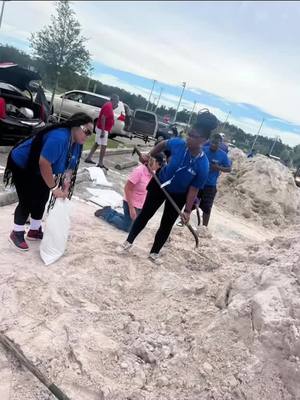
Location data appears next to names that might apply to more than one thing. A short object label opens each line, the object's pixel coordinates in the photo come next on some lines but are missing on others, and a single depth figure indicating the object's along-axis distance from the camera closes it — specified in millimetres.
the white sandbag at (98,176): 7227
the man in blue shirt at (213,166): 5941
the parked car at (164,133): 19812
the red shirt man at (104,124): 8039
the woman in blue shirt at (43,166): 3453
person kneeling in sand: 4781
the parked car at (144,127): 18625
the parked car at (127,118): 14906
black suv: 6641
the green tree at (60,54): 15062
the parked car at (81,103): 14998
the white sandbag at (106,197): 6137
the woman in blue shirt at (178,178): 3805
